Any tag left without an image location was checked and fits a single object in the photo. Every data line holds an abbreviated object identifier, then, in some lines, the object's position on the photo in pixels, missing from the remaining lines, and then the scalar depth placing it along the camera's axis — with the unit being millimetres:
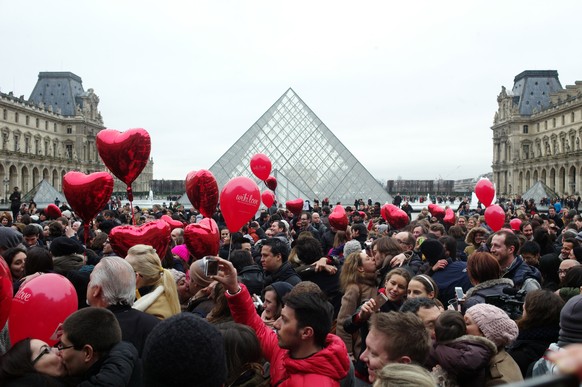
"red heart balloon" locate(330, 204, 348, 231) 7266
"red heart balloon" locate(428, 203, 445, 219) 10631
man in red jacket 2219
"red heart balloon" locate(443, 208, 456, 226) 9945
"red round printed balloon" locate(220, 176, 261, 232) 5770
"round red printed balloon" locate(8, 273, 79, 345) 2529
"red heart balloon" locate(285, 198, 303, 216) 11859
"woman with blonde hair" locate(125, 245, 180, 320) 2826
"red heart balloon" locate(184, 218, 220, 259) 4559
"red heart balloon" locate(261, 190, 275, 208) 11969
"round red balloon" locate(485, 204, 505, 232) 8391
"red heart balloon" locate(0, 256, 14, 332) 2201
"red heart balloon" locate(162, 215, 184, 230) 7187
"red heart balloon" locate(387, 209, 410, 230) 8203
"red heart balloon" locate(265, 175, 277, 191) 15065
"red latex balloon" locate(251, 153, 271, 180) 13227
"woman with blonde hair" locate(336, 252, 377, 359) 3631
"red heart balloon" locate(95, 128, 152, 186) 5016
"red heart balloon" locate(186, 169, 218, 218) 5555
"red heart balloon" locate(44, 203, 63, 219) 10446
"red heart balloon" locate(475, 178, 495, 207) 11266
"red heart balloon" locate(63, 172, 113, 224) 4754
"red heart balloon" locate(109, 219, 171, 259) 3881
